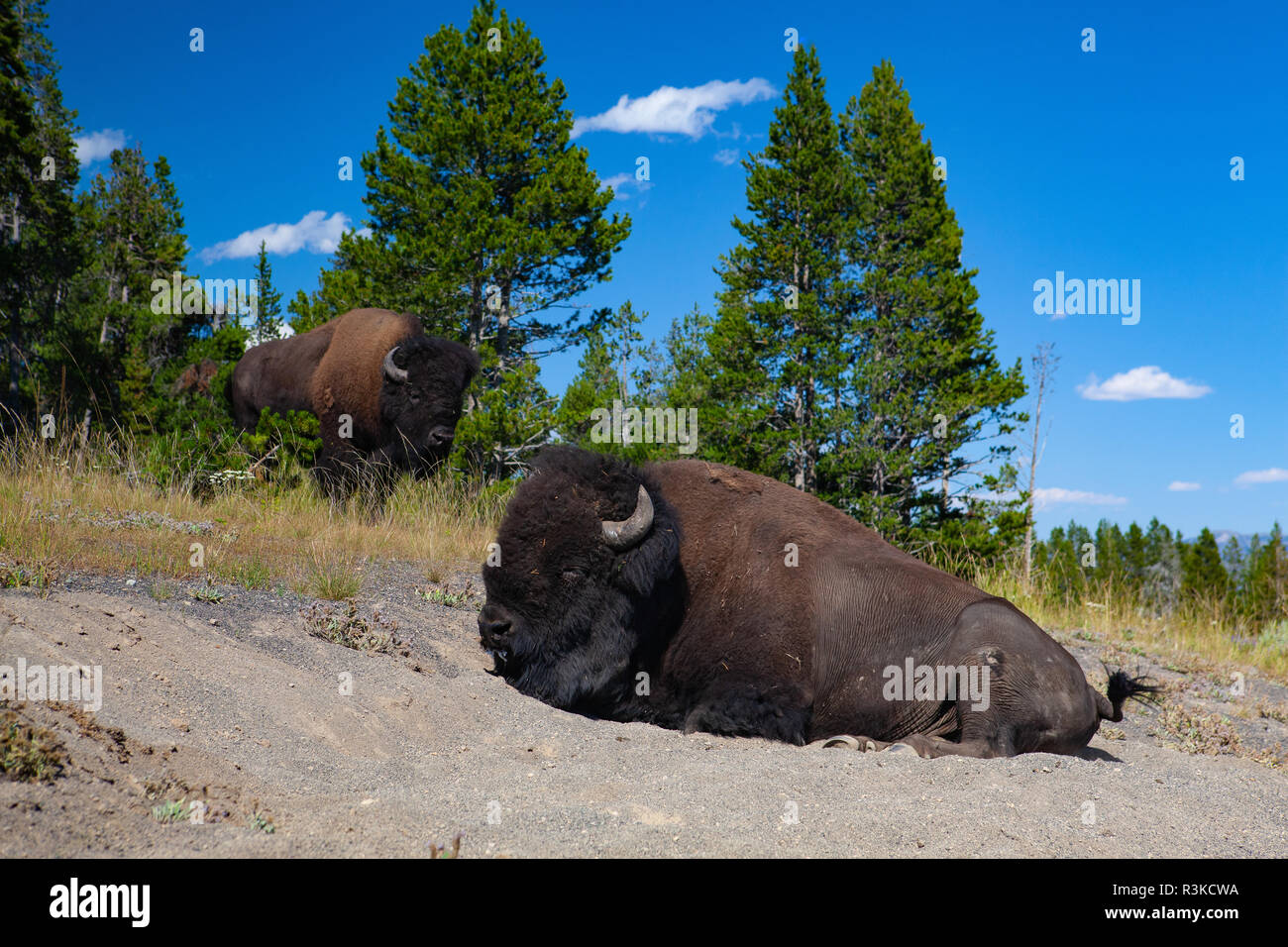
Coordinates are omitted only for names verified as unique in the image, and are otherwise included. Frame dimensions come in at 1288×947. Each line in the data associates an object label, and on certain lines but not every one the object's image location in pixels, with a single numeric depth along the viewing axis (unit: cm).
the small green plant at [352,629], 609
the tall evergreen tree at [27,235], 1834
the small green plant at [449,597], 742
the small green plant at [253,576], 684
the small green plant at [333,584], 696
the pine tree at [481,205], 2042
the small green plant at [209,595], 621
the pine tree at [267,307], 3469
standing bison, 1257
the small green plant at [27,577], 555
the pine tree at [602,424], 1817
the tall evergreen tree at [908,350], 2100
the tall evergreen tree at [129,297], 2175
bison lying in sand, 533
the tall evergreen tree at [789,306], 2095
